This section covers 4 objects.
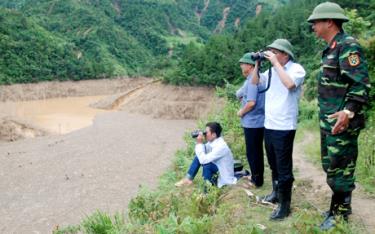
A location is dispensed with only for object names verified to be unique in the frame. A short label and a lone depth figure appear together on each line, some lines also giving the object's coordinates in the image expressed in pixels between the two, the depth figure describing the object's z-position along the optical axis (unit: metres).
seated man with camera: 6.17
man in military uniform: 3.54
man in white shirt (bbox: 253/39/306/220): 4.32
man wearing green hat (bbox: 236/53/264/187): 5.42
